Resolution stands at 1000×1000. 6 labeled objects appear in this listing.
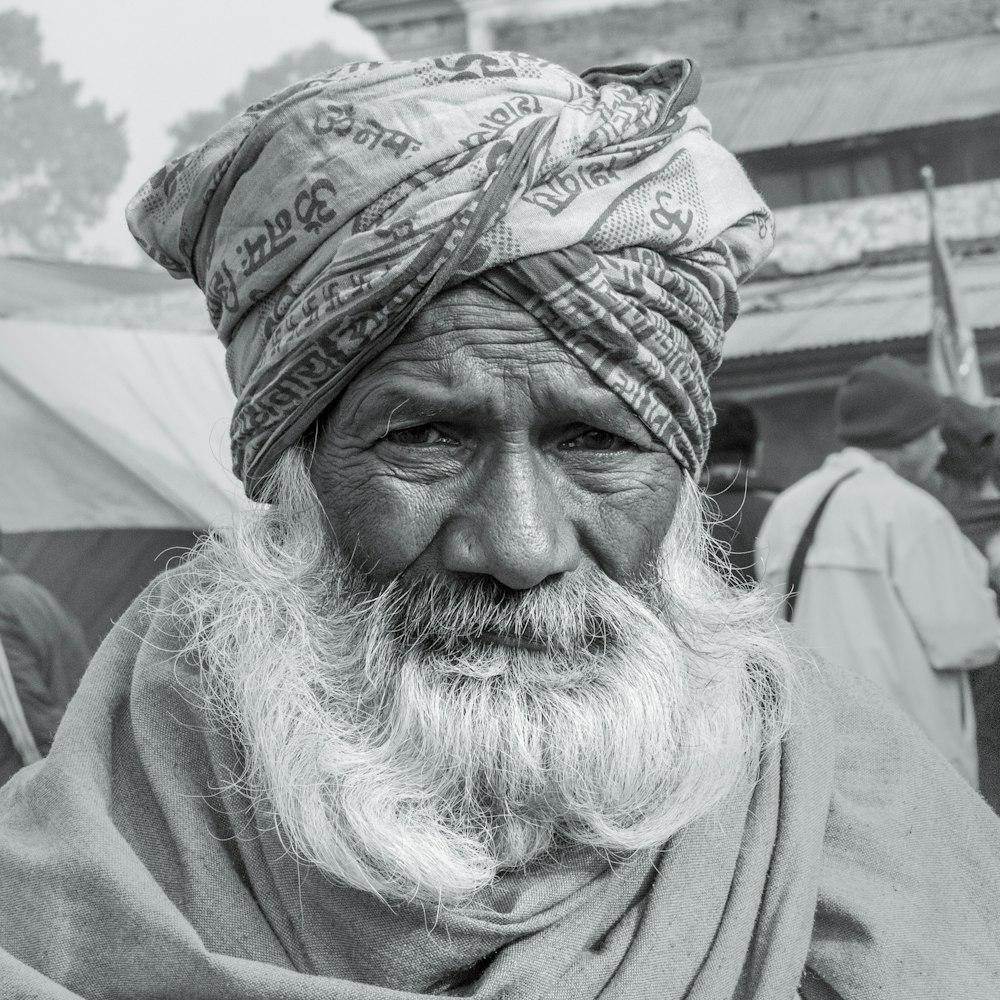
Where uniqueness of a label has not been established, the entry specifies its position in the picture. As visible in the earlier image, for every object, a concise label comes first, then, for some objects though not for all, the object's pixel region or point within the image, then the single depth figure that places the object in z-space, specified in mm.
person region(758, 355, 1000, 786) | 4473
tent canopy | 4426
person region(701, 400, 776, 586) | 4801
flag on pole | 7484
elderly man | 1742
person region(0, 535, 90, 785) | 3691
